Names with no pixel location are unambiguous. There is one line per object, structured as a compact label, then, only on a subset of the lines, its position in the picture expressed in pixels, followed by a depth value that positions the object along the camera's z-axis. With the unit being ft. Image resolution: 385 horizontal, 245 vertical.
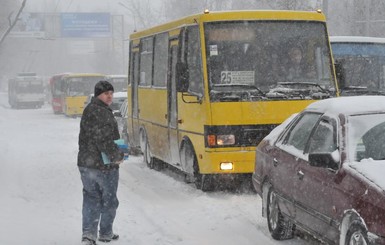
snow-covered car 20.94
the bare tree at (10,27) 73.54
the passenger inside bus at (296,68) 39.93
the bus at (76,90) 154.30
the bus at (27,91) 211.82
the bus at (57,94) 164.45
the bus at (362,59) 59.67
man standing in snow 26.84
